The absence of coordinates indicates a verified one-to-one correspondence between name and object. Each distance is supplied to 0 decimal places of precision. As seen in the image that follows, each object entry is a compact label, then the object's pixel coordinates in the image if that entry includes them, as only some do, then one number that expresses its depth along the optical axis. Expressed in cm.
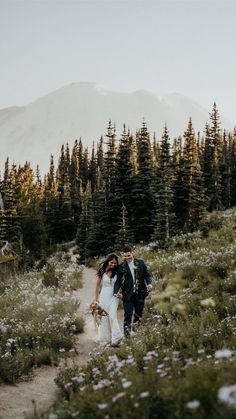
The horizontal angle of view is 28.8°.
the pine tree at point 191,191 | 4266
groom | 1059
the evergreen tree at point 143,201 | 4162
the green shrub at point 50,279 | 2106
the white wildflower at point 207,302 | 493
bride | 1066
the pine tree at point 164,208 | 3519
